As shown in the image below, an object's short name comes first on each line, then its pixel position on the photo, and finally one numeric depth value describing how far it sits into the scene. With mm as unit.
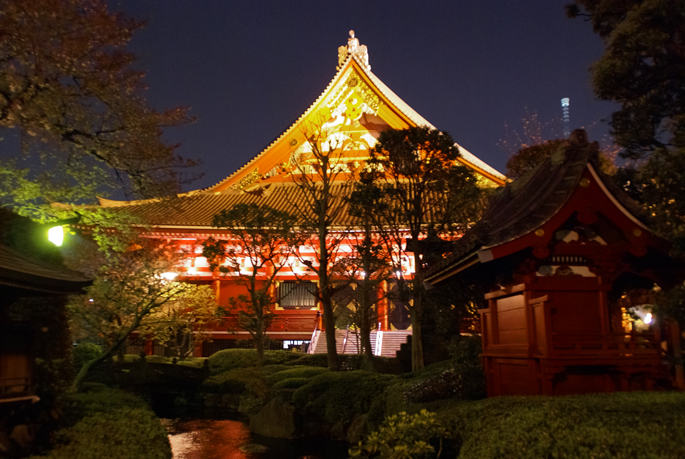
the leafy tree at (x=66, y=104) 10158
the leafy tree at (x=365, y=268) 15484
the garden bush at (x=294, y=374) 16609
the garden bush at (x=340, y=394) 12625
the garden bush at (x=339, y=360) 17250
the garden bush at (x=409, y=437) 6891
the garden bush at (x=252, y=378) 14539
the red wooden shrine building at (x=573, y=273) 7621
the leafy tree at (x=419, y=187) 13961
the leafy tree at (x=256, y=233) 17703
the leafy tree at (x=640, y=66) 8773
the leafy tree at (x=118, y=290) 14898
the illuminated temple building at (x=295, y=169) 26322
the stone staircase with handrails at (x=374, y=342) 22844
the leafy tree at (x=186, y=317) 19859
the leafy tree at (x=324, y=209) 16203
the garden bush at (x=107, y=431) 7848
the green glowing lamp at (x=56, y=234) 10422
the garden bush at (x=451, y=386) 9242
